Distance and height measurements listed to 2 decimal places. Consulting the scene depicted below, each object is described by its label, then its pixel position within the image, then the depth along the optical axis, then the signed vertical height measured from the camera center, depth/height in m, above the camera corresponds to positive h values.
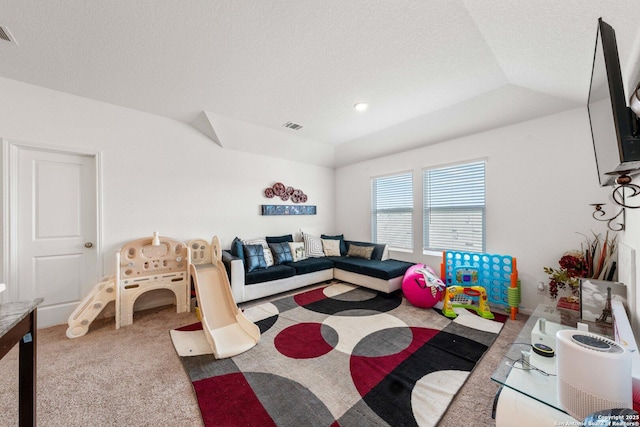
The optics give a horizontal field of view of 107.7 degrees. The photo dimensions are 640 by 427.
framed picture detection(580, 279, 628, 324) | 1.83 -0.71
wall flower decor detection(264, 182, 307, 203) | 4.46 +0.39
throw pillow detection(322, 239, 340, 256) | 4.68 -0.70
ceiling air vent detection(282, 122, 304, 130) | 3.66 +1.39
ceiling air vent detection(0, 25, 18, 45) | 1.80 +1.42
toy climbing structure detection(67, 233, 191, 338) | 2.55 -0.82
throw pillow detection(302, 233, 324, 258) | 4.50 -0.67
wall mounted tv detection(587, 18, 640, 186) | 0.92 +0.42
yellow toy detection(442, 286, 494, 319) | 2.87 -1.12
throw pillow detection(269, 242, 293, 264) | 3.97 -0.69
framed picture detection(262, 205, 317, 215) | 4.41 +0.05
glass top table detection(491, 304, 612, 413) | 1.17 -0.90
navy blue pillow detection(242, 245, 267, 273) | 3.43 -0.68
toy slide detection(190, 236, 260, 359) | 2.20 -1.14
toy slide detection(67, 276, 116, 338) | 2.45 -1.03
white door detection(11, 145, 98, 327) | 2.59 -0.17
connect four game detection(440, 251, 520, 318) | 2.86 -0.84
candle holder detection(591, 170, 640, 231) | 1.10 +0.08
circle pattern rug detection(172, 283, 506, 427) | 1.50 -1.28
